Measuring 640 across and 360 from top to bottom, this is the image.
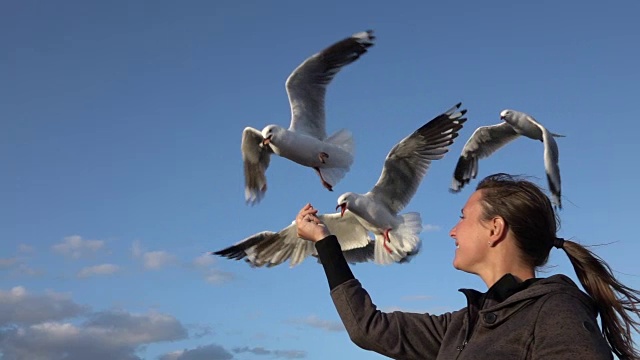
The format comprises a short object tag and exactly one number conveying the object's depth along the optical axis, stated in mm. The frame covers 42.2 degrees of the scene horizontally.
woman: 1652
